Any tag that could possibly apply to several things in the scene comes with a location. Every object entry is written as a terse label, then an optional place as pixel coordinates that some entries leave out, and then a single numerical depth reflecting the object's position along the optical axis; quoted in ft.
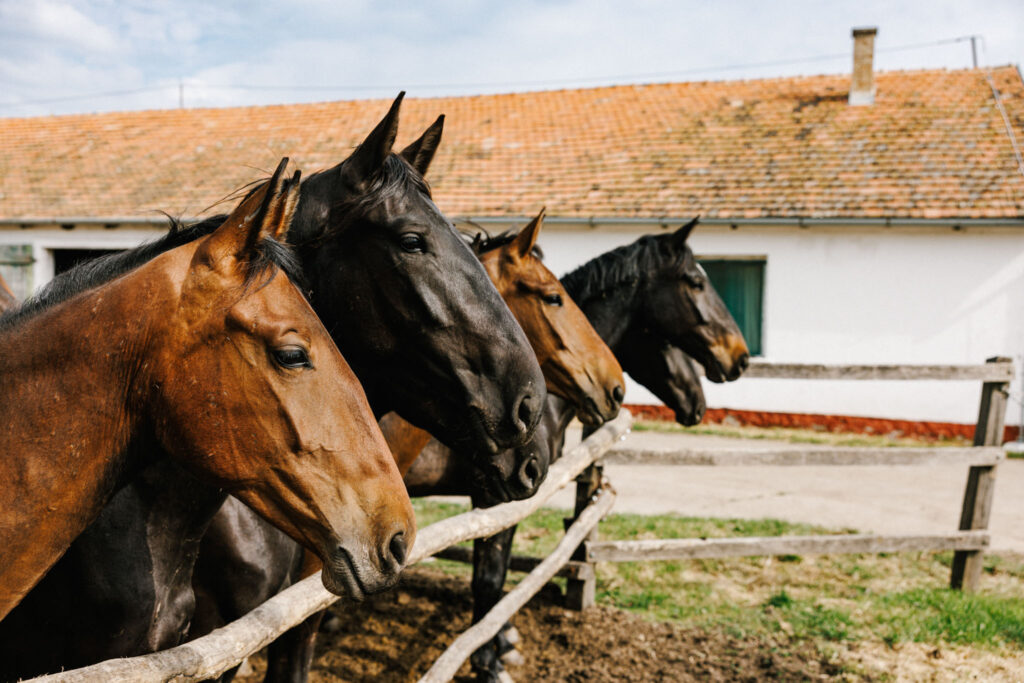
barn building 37.55
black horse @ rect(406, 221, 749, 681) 15.71
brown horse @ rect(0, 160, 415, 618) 4.79
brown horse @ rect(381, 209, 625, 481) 11.16
